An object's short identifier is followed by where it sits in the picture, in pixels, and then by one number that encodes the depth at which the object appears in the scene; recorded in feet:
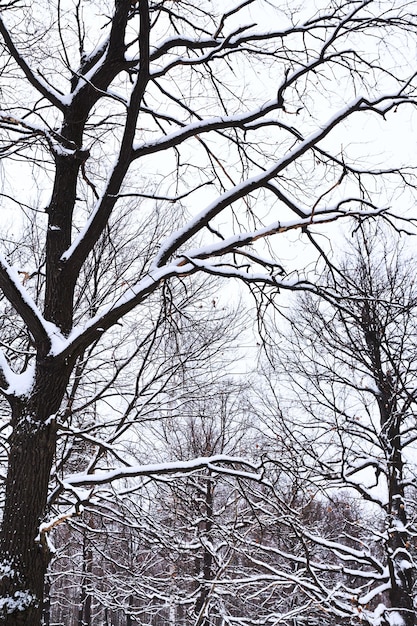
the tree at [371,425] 23.27
